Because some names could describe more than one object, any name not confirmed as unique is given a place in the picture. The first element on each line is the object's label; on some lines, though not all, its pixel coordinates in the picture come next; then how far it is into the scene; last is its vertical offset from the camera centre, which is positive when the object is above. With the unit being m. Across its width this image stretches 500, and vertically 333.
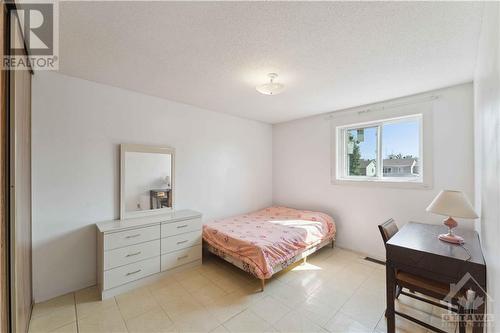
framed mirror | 2.62 -0.18
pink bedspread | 2.35 -0.90
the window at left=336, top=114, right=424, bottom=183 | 2.90 +0.23
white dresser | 2.17 -0.95
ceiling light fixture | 2.17 +0.83
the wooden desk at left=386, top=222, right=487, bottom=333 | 1.36 -0.69
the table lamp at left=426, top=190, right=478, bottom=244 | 1.67 -0.35
